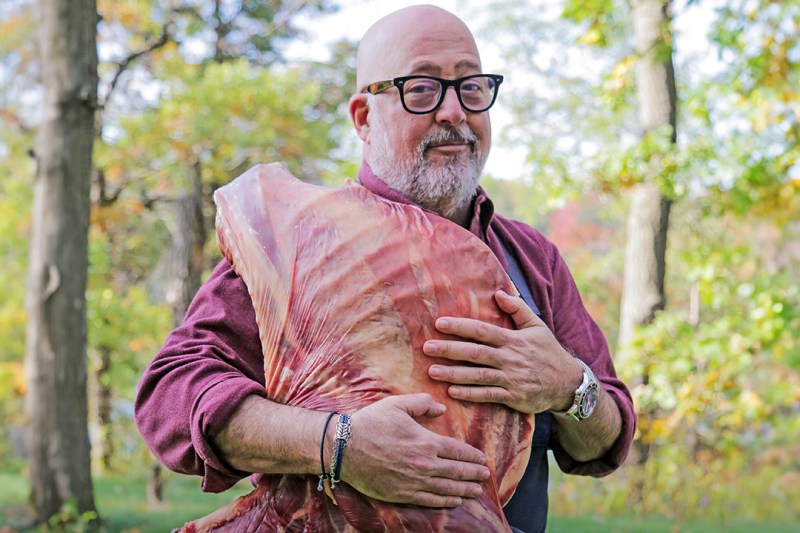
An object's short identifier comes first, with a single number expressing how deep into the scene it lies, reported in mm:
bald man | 1576
